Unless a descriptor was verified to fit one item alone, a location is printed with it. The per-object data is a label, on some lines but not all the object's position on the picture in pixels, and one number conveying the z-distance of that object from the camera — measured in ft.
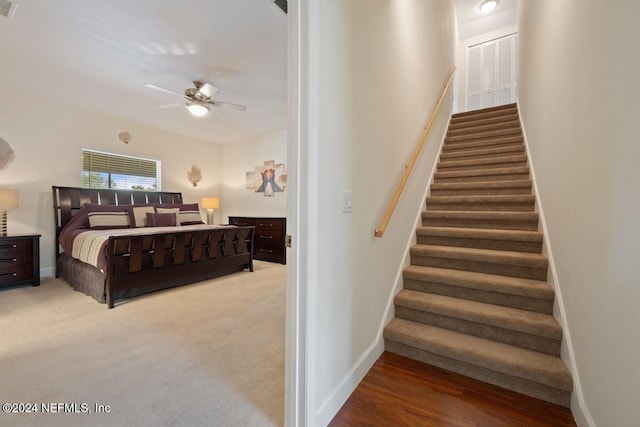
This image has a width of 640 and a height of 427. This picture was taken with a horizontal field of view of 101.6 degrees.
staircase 5.14
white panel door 18.11
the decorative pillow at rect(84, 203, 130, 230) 12.82
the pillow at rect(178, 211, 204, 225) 16.21
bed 9.43
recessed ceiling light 16.05
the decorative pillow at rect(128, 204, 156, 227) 14.42
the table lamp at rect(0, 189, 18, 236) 10.82
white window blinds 14.78
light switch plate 4.67
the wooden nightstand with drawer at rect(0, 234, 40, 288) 10.60
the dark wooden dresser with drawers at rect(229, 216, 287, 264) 16.58
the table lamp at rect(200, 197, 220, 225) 19.29
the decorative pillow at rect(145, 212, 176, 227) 14.74
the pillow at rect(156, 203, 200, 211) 16.03
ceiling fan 10.23
